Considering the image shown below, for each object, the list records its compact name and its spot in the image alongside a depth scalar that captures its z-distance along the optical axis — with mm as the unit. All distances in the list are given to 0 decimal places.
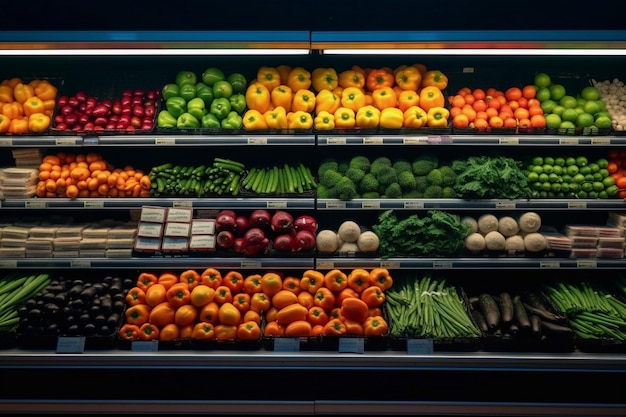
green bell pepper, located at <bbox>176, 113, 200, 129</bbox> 3496
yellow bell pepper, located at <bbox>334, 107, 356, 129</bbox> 3488
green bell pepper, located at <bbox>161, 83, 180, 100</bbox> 3709
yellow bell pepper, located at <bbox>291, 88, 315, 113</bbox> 3605
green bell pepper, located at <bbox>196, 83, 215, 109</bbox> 3691
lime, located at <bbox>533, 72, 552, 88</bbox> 3785
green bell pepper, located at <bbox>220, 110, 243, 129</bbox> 3523
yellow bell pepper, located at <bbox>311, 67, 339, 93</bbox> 3764
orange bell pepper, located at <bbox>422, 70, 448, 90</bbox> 3725
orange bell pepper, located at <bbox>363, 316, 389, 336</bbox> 3143
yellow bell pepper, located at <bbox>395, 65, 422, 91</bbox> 3736
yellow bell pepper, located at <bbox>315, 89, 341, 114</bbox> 3588
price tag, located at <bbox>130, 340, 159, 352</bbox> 3133
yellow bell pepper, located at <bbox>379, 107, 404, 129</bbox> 3496
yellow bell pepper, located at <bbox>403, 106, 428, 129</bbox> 3473
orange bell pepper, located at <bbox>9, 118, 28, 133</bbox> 3457
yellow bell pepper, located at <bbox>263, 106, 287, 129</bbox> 3502
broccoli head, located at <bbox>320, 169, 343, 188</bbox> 3512
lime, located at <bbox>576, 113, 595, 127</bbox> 3506
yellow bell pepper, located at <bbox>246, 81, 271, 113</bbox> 3629
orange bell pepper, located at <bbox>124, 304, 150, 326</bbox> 3199
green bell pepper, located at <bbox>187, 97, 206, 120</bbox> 3584
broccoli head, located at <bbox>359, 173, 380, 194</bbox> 3512
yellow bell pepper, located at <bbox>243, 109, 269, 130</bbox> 3501
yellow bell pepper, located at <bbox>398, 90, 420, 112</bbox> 3611
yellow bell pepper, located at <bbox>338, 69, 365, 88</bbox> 3770
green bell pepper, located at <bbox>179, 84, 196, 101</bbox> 3695
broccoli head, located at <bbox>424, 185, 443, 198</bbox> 3521
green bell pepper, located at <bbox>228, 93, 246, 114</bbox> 3658
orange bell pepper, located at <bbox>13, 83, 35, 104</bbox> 3656
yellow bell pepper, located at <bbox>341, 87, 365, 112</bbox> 3623
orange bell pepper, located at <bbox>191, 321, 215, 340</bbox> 3131
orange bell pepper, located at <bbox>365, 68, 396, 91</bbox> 3775
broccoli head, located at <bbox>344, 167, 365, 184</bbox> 3527
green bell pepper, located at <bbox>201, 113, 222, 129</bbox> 3506
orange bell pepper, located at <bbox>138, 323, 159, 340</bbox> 3150
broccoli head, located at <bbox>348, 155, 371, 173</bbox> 3621
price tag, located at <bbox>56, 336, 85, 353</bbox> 3102
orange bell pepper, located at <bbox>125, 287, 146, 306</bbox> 3289
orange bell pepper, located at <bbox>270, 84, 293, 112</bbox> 3645
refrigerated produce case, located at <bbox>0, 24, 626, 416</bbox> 3076
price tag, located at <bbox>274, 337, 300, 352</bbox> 3150
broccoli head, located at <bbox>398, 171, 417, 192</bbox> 3543
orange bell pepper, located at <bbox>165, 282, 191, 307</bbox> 3227
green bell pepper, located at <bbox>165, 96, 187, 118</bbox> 3594
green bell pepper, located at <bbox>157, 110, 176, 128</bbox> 3513
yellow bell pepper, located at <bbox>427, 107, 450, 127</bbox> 3469
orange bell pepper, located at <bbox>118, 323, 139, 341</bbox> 3137
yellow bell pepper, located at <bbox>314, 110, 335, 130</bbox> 3482
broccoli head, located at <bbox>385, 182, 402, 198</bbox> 3501
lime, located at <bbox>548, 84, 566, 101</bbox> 3723
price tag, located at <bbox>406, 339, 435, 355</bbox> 3141
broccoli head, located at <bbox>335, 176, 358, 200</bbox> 3412
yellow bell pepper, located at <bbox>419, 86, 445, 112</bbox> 3594
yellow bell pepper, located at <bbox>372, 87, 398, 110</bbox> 3631
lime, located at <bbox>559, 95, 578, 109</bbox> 3635
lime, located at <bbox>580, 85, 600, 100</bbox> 3680
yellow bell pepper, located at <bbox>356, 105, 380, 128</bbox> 3488
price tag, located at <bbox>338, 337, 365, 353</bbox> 3131
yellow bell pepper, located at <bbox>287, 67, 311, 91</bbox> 3742
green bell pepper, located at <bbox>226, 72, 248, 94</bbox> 3758
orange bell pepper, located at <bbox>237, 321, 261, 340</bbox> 3127
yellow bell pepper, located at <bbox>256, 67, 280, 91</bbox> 3729
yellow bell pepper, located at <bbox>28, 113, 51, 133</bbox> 3455
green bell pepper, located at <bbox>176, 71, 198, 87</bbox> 3752
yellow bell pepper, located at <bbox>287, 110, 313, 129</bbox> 3490
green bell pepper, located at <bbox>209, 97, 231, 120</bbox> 3593
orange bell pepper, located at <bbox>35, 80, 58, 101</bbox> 3688
